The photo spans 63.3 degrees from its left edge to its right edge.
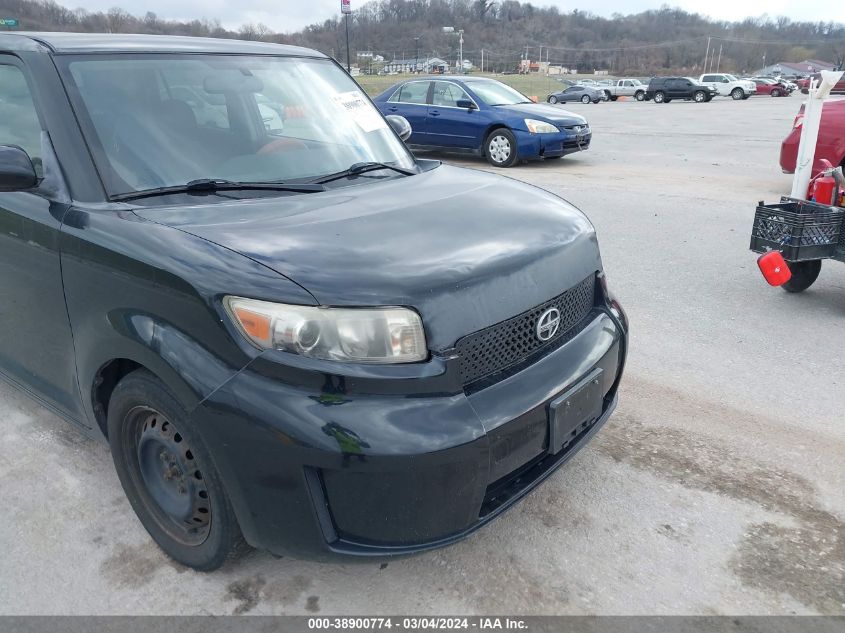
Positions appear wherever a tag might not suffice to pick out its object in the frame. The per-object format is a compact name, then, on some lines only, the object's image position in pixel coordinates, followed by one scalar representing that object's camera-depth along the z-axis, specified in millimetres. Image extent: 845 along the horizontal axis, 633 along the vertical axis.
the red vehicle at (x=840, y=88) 21269
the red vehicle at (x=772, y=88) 50938
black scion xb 1962
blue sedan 11945
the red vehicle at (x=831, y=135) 8164
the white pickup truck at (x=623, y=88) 52256
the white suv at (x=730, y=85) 46875
